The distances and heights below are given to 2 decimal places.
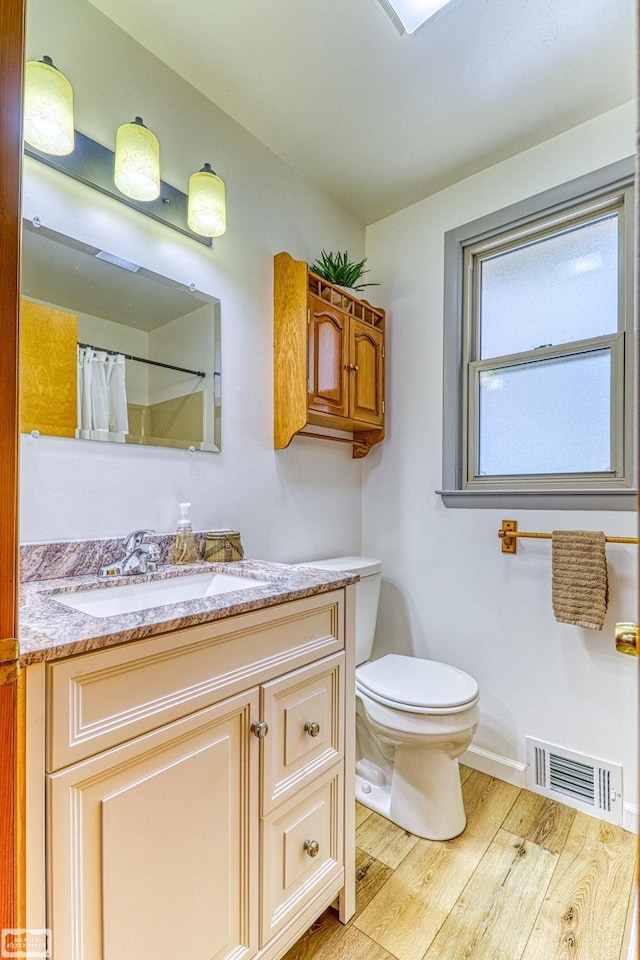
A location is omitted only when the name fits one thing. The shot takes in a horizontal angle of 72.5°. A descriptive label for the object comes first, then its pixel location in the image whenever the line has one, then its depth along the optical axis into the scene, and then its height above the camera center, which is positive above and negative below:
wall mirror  1.13 +0.39
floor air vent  1.52 -1.09
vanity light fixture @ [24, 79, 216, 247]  1.07 +0.88
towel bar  1.74 -0.21
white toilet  1.38 -0.84
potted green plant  1.87 +0.91
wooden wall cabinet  1.66 +0.51
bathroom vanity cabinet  0.64 -0.56
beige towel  1.49 -0.34
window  1.60 +0.52
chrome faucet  1.15 -0.21
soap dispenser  1.34 -0.19
